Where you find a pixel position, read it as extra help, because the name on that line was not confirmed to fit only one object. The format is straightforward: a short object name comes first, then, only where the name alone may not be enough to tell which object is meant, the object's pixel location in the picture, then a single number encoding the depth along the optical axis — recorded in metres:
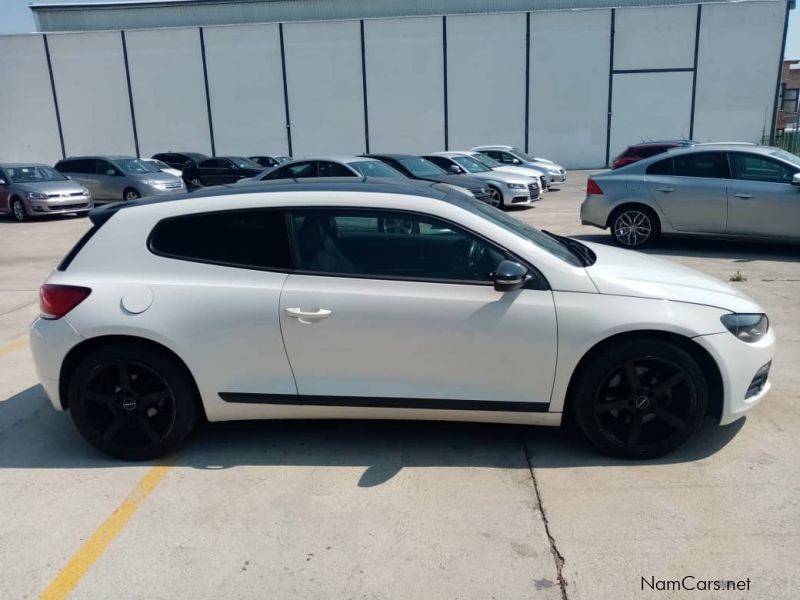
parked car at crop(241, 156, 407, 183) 12.23
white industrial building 32.84
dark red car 18.55
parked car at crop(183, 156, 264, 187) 21.86
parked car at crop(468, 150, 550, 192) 17.68
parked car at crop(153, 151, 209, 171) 27.32
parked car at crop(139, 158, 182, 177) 19.88
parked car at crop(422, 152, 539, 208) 15.52
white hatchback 3.39
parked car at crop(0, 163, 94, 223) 16.14
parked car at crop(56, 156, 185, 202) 17.84
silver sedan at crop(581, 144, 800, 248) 8.77
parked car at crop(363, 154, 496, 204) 13.93
